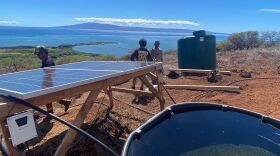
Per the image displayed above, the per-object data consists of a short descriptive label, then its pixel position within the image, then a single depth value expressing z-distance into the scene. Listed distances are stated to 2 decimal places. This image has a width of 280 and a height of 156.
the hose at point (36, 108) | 2.17
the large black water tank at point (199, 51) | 8.41
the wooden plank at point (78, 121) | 2.60
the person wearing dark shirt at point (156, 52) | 7.59
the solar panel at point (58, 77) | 2.41
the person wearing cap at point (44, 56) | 4.75
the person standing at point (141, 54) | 5.84
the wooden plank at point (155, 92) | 4.21
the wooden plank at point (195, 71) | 7.52
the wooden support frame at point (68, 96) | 2.24
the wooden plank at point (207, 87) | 5.96
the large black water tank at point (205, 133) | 1.60
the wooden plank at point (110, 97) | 4.53
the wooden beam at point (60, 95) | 2.23
